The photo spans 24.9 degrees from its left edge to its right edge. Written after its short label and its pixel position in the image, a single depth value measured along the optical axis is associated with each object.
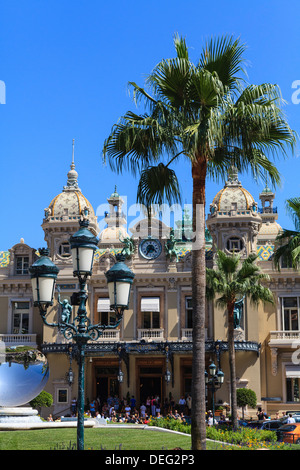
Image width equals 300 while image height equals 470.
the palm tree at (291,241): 25.22
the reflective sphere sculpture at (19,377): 21.39
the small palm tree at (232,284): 34.53
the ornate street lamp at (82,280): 14.53
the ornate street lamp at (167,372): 44.03
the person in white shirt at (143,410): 41.06
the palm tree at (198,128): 17.12
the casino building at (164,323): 44.09
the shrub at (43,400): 40.31
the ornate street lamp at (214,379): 33.25
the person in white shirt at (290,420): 31.34
